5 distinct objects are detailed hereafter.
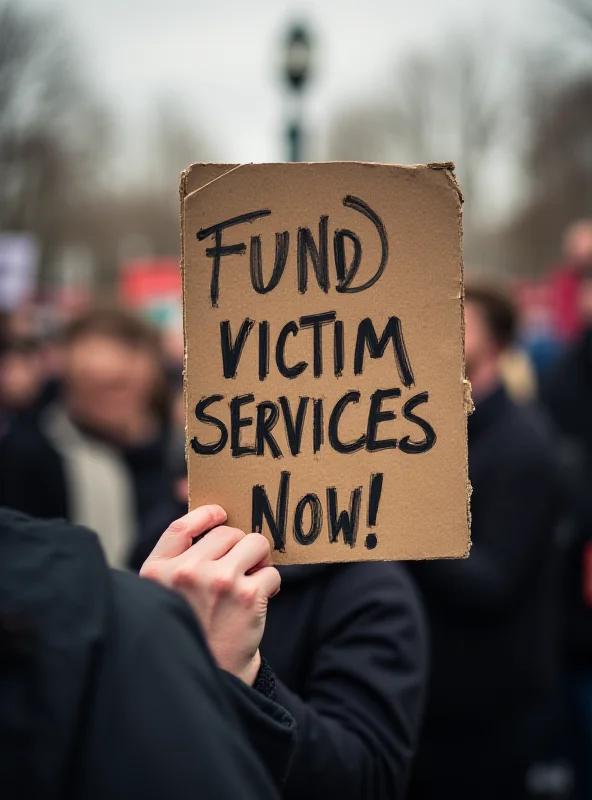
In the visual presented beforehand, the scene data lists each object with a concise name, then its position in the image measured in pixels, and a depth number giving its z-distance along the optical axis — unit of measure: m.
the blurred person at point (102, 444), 3.15
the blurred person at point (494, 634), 2.42
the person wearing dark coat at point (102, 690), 0.66
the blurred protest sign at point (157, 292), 11.66
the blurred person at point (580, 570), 3.21
